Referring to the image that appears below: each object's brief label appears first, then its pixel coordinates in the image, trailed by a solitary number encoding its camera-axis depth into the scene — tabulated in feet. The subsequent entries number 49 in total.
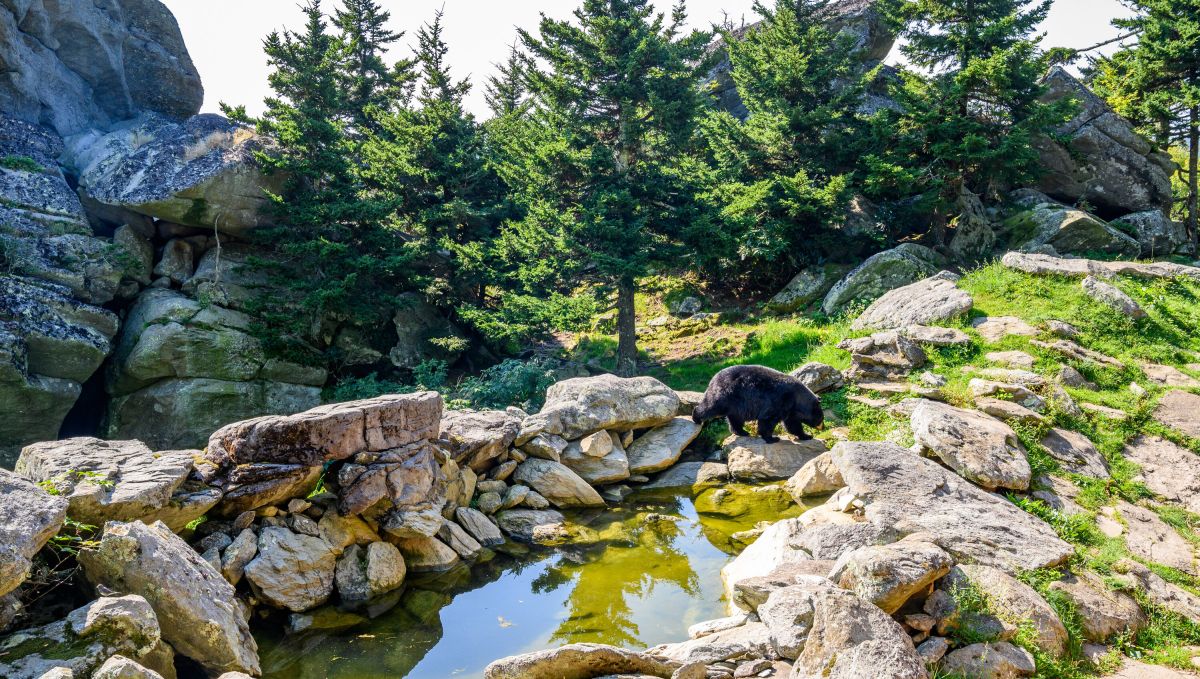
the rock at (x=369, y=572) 23.20
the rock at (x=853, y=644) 13.17
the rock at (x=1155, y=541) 20.10
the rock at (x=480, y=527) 27.71
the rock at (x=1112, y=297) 37.14
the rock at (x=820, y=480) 28.17
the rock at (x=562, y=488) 31.12
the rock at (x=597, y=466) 32.89
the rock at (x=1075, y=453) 25.41
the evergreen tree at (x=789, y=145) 53.93
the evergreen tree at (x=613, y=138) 48.73
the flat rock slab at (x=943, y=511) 19.26
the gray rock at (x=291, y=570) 21.67
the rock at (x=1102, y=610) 16.89
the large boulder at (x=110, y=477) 17.97
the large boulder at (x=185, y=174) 47.62
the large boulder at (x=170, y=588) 16.37
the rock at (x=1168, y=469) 23.94
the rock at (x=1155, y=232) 55.31
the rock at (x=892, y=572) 15.46
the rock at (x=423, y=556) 25.50
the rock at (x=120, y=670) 12.49
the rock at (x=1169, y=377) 31.04
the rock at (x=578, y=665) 15.78
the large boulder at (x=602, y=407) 33.78
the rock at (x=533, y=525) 27.91
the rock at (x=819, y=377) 37.19
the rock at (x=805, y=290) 56.75
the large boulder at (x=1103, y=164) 59.52
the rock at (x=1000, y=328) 36.70
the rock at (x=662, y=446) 34.19
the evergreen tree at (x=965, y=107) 52.13
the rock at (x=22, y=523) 13.44
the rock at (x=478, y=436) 30.14
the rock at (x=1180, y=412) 27.71
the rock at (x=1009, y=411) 27.66
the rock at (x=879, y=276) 50.85
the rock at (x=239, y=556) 21.38
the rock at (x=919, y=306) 40.37
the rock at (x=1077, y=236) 52.95
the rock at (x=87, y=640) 13.55
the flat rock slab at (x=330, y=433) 23.41
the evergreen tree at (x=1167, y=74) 53.78
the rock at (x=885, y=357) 36.75
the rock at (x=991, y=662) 14.78
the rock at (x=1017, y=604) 15.92
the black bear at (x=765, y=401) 33.35
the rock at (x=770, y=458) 31.81
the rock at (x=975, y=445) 23.76
